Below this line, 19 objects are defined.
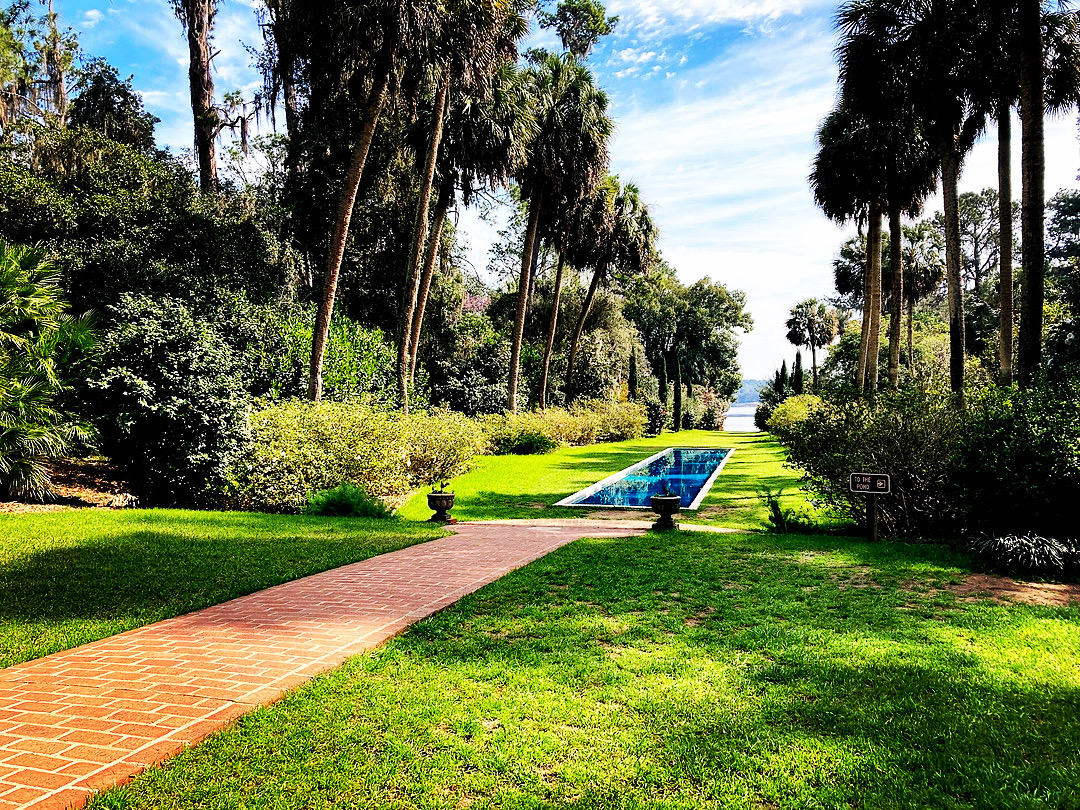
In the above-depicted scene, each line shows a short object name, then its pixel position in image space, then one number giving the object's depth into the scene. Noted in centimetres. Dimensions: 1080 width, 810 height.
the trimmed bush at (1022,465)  731
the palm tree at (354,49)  1249
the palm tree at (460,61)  1430
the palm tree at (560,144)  2433
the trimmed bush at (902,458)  884
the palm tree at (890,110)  1421
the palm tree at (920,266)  3023
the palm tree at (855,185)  1836
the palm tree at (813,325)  5609
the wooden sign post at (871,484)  817
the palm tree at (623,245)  3228
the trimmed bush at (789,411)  2738
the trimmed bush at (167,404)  972
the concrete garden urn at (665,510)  955
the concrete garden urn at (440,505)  1040
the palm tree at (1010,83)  1165
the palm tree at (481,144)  1903
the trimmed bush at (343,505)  1080
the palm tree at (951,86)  1195
